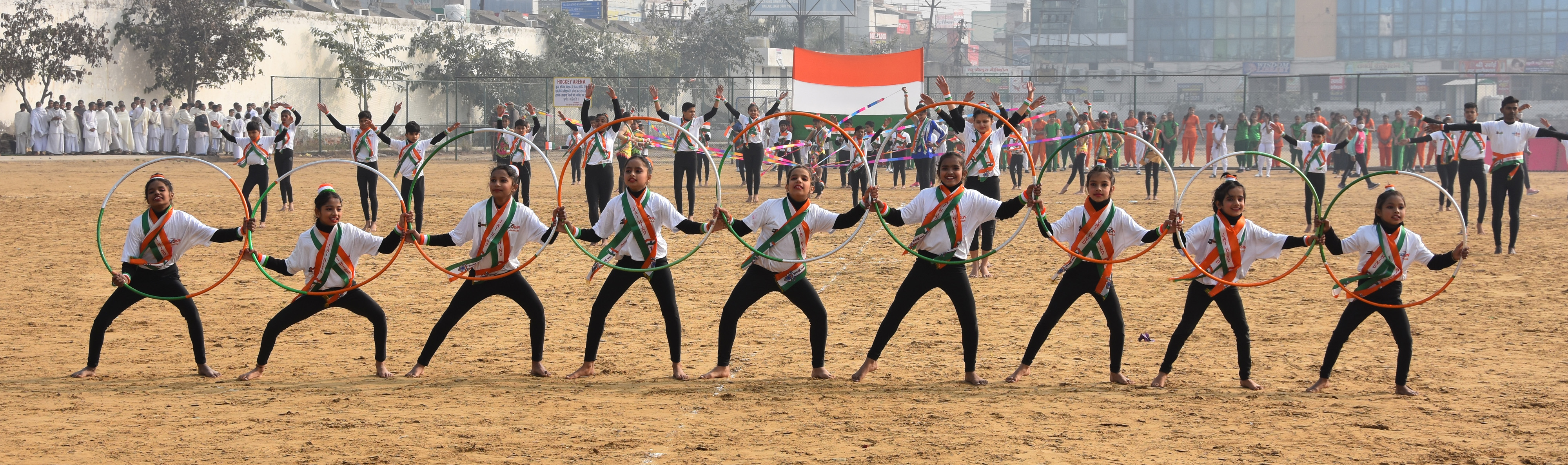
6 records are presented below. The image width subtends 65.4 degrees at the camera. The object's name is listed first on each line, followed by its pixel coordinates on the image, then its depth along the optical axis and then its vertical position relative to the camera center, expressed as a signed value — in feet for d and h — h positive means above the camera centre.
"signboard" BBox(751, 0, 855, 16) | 205.42 +27.83
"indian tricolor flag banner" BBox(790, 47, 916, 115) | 101.76 +7.63
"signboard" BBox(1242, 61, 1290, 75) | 234.38 +20.39
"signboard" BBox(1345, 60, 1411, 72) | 228.43 +20.34
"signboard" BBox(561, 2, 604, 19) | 242.99 +31.78
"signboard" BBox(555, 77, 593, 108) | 123.75 +7.81
